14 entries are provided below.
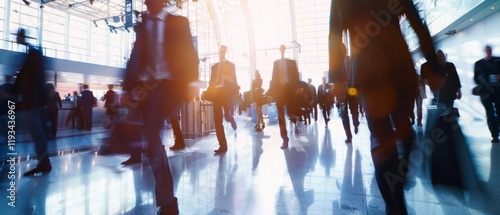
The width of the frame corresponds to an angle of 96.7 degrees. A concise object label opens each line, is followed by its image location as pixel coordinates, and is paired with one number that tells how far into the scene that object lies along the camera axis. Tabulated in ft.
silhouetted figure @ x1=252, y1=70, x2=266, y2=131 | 19.47
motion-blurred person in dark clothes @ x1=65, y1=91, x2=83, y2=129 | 32.19
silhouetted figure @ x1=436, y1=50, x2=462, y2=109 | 11.57
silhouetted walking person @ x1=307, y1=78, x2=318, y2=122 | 26.65
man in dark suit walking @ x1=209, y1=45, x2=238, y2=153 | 11.99
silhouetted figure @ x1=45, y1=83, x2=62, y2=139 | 17.92
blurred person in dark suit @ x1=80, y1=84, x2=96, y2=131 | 28.81
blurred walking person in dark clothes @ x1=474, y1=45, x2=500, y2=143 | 12.14
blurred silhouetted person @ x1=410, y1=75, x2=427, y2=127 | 18.74
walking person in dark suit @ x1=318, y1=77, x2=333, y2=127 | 22.74
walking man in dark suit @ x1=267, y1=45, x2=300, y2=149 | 12.63
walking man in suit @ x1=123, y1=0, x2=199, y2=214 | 4.77
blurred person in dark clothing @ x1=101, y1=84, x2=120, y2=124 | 24.29
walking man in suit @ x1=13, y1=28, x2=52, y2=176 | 8.11
